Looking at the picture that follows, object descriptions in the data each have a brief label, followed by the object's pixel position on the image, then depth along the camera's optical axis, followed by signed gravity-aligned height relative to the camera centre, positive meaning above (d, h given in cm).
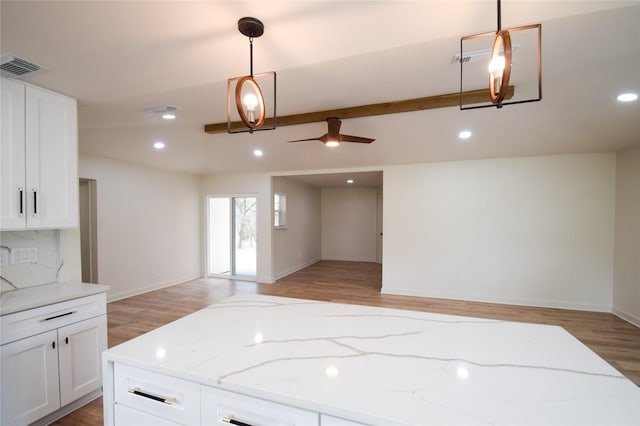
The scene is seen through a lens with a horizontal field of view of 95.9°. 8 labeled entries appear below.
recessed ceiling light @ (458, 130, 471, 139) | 384 +98
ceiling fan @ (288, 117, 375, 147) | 323 +78
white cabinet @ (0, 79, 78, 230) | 199 +37
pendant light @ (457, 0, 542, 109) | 109 +57
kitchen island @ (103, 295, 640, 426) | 84 -58
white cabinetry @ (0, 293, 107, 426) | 181 -104
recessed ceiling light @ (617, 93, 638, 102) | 278 +107
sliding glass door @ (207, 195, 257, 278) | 657 -61
